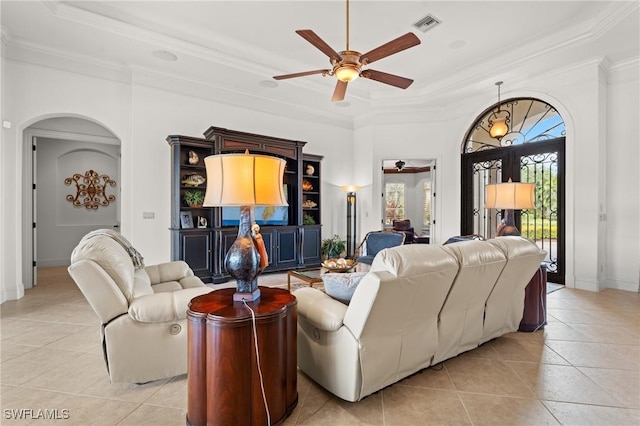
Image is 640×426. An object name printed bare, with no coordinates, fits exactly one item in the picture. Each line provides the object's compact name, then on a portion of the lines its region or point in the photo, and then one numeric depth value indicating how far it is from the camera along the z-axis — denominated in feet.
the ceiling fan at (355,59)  8.71
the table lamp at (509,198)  10.64
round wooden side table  4.94
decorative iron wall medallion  21.74
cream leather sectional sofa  5.41
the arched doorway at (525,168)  15.90
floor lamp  22.62
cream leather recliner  6.33
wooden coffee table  11.05
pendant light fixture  16.43
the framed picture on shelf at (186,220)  15.77
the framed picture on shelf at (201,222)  16.45
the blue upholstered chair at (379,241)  16.52
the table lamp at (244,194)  5.44
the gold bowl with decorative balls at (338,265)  11.69
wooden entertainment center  15.62
